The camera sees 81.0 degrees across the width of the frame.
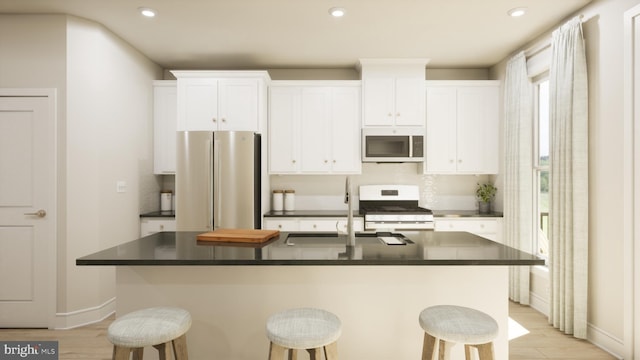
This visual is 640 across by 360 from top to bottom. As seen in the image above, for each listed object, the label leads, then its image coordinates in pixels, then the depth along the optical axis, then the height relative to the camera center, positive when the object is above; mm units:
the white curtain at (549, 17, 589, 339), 3021 -31
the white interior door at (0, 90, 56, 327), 3299 -286
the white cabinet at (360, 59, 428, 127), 4465 +1021
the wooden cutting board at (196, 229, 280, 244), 2238 -349
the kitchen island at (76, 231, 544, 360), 2121 -667
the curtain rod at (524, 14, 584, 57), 3636 +1337
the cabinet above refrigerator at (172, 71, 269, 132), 4262 +892
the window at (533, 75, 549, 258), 3885 +160
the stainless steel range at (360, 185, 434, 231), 4281 -362
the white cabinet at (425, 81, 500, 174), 4566 +629
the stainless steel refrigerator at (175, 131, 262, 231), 3918 -32
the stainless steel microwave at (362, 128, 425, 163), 4477 +420
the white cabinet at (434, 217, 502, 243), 4371 -534
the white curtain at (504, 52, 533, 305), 3921 +47
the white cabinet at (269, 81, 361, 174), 4559 +707
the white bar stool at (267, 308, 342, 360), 1599 -665
